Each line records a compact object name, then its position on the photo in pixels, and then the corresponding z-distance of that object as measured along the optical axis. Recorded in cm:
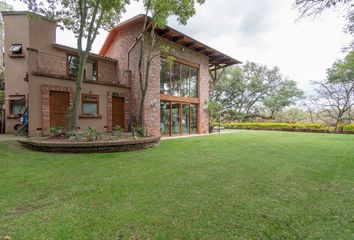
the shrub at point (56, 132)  714
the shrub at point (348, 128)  1384
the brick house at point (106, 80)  859
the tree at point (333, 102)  1786
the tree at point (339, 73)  1573
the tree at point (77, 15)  727
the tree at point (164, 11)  809
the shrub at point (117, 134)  763
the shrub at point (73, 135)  664
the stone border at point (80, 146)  609
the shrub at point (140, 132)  810
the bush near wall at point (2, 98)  1248
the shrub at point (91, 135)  659
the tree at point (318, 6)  457
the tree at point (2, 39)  1472
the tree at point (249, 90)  2566
